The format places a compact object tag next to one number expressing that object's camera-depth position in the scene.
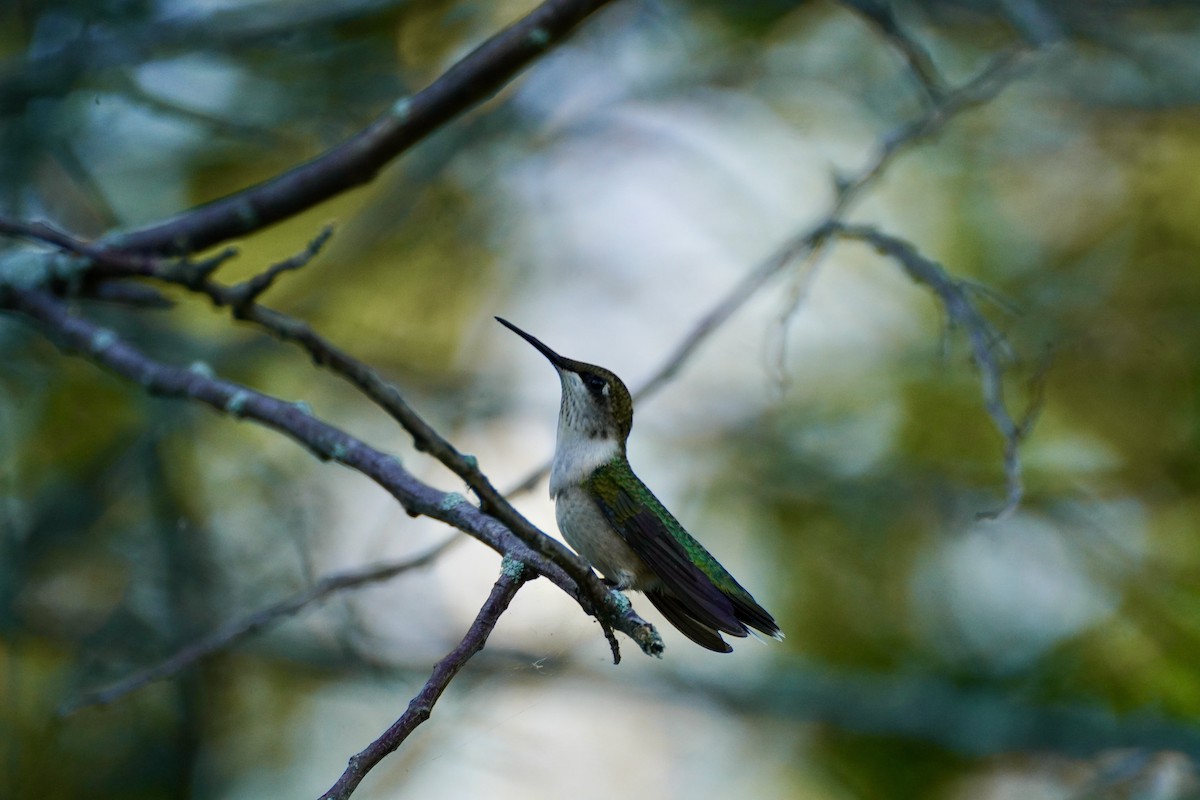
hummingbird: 5.36
